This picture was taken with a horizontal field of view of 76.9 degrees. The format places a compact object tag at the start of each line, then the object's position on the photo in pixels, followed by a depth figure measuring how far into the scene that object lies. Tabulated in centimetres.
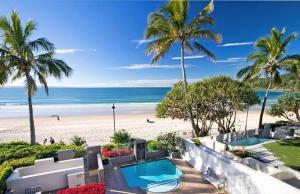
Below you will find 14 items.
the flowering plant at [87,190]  559
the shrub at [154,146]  1199
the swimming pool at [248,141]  1398
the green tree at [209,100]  1355
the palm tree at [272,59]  1596
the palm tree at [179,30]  1189
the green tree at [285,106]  1784
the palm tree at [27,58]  1094
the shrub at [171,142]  1185
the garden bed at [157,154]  1154
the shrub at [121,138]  1384
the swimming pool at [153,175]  848
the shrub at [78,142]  1314
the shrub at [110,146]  1270
